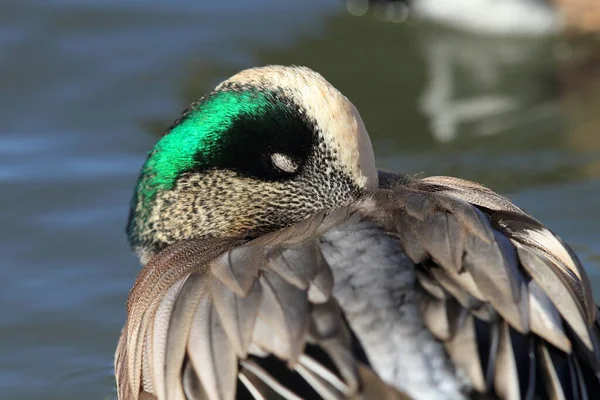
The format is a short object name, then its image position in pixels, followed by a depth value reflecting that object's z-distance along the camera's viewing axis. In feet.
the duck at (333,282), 21.79
